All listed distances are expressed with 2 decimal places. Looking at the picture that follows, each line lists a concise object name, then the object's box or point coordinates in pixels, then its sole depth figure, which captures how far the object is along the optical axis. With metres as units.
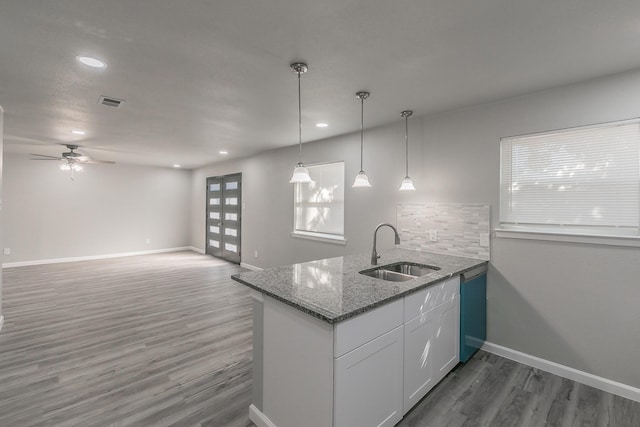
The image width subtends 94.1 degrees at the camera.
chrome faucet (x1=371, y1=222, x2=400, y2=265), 2.64
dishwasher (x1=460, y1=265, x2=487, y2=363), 2.58
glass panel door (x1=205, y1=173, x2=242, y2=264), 6.97
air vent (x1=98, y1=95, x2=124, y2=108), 2.93
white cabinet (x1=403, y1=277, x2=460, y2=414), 1.96
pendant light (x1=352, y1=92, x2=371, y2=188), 2.72
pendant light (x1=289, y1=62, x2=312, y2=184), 2.42
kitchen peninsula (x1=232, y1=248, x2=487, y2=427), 1.50
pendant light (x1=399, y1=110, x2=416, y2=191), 2.96
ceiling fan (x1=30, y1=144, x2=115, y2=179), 5.38
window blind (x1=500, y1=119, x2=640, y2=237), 2.28
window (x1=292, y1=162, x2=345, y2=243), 4.58
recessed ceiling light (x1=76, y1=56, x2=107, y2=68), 2.14
